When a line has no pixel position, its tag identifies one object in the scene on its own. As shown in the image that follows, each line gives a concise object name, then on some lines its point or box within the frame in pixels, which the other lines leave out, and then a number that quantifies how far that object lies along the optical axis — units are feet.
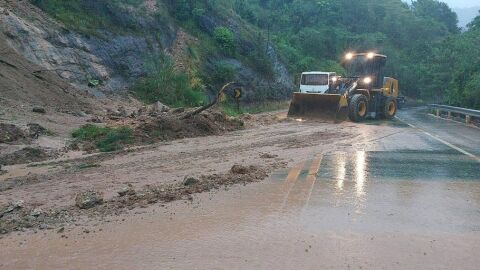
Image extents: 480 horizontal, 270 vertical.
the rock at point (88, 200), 21.27
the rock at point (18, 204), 20.74
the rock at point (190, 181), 25.77
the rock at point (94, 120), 50.62
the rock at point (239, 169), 29.22
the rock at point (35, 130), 38.65
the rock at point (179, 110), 57.00
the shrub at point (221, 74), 103.14
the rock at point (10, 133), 35.99
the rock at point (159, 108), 61.45
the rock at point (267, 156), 36.04
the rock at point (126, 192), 23.36
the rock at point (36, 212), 19.77
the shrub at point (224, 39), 112.06
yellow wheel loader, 71.56
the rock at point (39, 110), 46.14
